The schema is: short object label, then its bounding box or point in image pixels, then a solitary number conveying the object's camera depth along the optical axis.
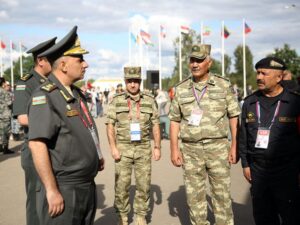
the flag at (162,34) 35.03
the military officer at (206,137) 4.36
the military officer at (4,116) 11.48
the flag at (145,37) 30.20
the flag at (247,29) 34.55
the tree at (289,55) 56.78
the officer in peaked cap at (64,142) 2.66
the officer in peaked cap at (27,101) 3.87
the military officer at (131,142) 5.09
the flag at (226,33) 33.45
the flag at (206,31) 35.03
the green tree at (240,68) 74.54
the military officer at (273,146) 3.84
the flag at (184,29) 32.60
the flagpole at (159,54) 34.64
